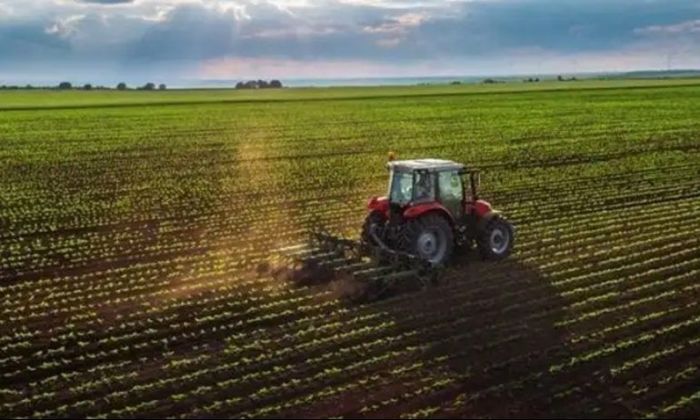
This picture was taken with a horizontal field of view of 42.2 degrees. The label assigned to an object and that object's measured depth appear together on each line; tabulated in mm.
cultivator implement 14664
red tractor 15055
